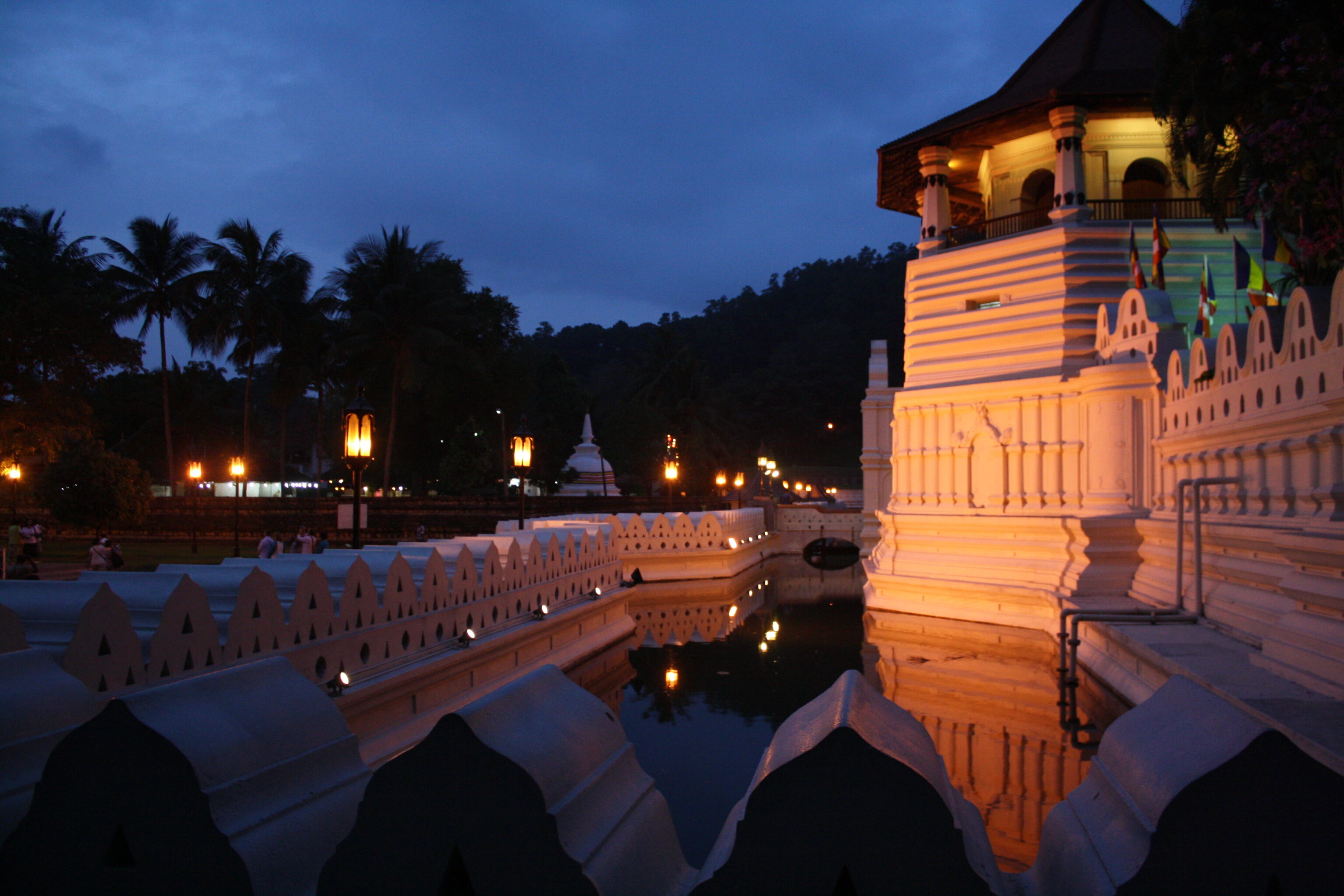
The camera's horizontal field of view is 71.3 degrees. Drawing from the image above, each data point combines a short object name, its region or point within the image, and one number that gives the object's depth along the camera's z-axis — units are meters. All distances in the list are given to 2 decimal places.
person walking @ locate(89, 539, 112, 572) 15.95
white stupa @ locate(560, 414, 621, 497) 47.59
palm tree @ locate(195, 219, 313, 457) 40.69
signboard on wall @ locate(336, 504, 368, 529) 14.35
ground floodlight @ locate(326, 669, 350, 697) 6.46
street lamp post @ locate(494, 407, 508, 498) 37.81
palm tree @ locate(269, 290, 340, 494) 43.56
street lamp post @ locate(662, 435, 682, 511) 35.12
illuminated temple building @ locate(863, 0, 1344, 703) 8.16
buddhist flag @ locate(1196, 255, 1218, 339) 14.52
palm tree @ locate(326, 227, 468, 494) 41.50
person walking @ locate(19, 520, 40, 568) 18.30
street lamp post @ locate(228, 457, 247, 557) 27.37
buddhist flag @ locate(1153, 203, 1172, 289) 16.33
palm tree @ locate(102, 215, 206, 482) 40.09
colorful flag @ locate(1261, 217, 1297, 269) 12.85
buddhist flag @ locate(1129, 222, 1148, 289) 16.58
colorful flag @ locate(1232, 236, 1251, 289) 13.49
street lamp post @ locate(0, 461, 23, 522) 21.54
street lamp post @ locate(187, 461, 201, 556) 32.56
